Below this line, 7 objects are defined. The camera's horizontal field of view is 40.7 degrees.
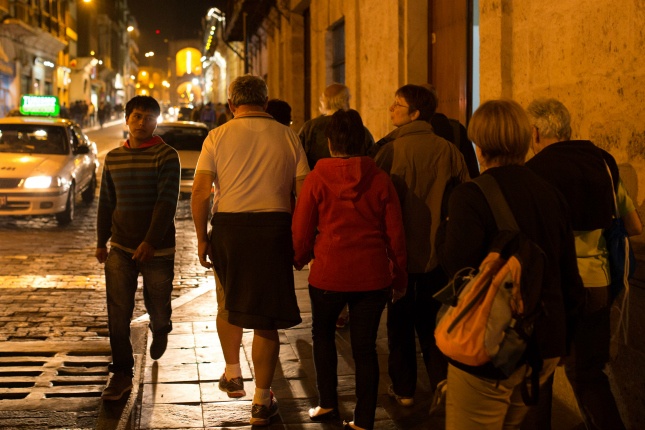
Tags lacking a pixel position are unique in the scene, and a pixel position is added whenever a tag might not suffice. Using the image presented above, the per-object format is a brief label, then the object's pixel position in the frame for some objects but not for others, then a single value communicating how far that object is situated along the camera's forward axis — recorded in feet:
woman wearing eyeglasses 16.61
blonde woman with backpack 10.28
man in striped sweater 17.89
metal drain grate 18.17
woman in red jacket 14.96
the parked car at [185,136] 57.41
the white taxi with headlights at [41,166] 43.04
